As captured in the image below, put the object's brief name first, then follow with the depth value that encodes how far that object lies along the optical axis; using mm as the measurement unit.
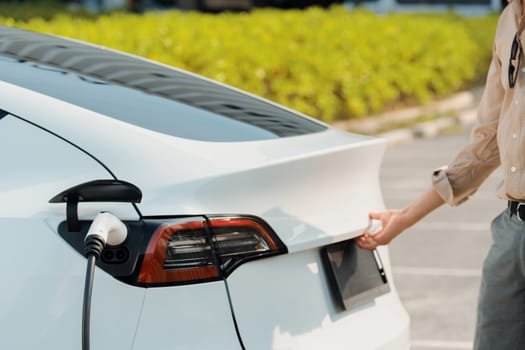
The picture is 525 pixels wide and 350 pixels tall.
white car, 3679
